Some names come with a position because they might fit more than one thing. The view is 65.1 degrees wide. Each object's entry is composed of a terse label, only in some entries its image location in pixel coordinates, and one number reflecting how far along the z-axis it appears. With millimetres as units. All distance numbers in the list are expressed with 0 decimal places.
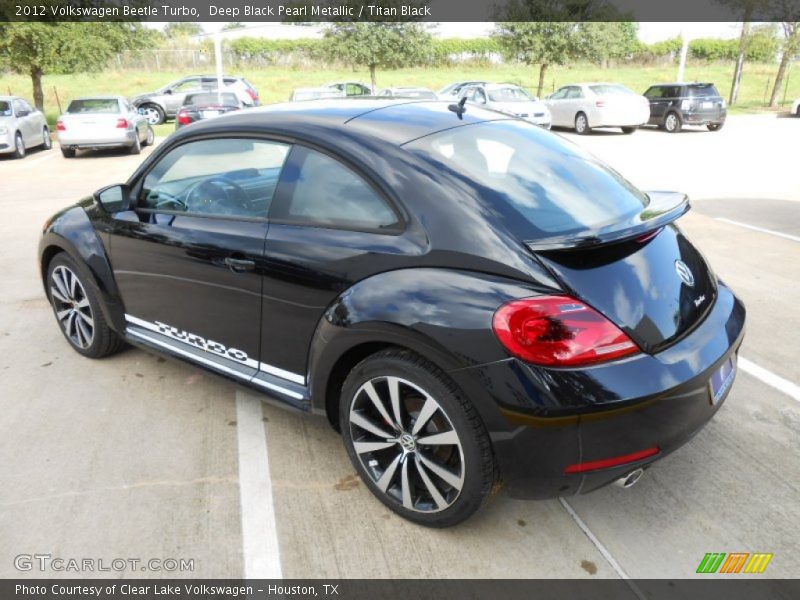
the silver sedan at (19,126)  14641
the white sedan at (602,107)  18750
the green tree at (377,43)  28547
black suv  18953
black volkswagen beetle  2143
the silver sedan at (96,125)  14844
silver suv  23188
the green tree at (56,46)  18625
